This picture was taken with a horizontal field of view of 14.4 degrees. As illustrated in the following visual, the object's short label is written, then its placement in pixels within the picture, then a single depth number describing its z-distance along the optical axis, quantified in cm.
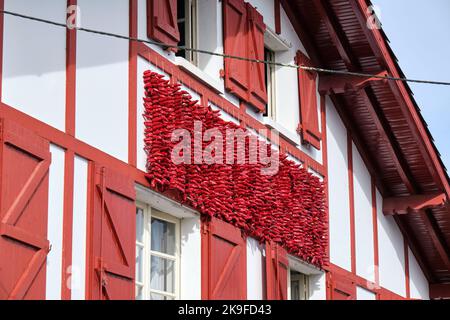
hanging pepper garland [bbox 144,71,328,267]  1506
